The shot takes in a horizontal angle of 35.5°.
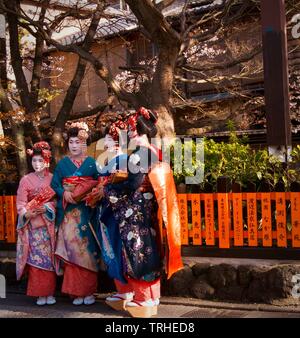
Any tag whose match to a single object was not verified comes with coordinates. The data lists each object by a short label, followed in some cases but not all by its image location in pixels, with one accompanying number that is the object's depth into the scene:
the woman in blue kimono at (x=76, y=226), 6.14
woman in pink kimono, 6.35
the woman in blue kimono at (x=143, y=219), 5.44
